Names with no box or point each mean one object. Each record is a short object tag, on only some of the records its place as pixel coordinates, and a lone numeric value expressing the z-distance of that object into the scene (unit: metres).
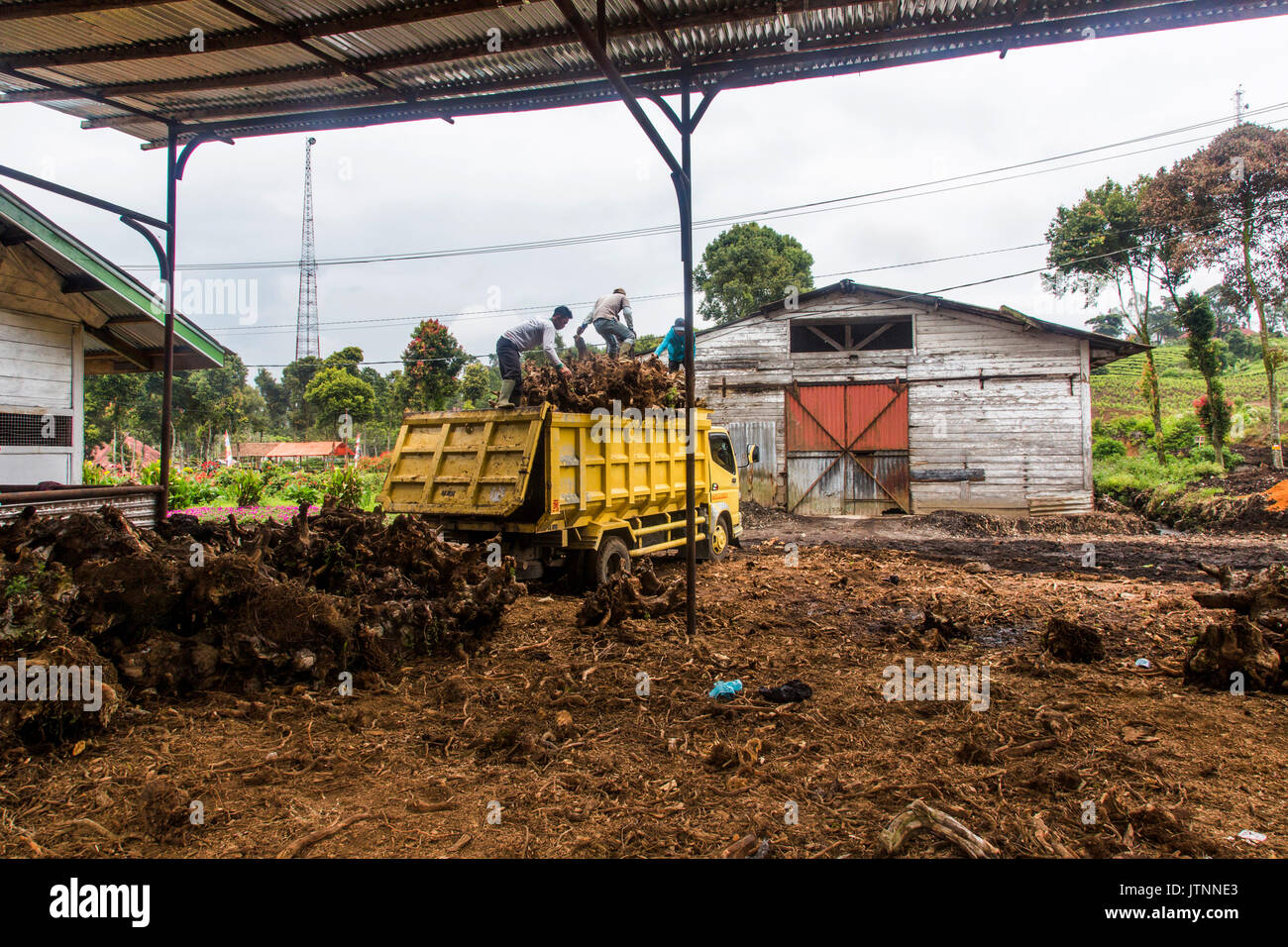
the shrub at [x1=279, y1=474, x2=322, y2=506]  16.98
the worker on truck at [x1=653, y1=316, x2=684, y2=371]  12.07
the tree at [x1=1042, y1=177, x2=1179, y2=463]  26.61
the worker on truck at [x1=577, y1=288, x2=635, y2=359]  11.20
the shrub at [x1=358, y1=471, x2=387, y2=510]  17.94
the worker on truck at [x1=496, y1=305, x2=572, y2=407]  9.16
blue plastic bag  5.35
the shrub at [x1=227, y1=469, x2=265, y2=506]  17.00
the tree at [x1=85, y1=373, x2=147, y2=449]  32.69
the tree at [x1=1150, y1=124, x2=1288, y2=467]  20.70
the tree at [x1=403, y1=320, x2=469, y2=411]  30.05
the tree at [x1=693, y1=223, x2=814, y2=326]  42.03
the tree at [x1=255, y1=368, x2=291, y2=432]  54.56
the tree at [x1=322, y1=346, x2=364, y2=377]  38.06
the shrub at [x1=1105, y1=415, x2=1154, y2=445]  29.28
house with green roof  8.41
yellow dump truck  8.14
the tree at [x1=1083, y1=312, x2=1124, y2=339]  55.94
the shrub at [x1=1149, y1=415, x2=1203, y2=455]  27.08
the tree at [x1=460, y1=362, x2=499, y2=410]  34.03
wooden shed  18.12
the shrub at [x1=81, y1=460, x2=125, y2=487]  13.95
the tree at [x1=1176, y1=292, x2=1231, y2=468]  21.81
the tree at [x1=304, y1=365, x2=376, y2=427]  34.88
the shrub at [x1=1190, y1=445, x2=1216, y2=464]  23.86
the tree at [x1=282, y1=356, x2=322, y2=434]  43.16
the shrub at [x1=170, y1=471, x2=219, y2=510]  16.25
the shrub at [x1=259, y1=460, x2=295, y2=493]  19.83
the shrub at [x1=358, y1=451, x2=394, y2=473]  26.25
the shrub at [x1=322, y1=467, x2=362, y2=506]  14.86
